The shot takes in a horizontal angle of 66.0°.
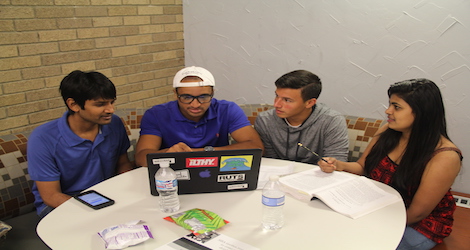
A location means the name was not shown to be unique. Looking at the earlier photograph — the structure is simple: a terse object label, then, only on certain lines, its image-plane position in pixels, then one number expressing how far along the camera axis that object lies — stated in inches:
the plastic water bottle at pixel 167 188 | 57.1
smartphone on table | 60.5
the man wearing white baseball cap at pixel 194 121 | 84.0
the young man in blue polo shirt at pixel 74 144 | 72.1
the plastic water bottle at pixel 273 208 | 52.8
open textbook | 59.7
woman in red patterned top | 66.2
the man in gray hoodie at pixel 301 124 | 87.4
